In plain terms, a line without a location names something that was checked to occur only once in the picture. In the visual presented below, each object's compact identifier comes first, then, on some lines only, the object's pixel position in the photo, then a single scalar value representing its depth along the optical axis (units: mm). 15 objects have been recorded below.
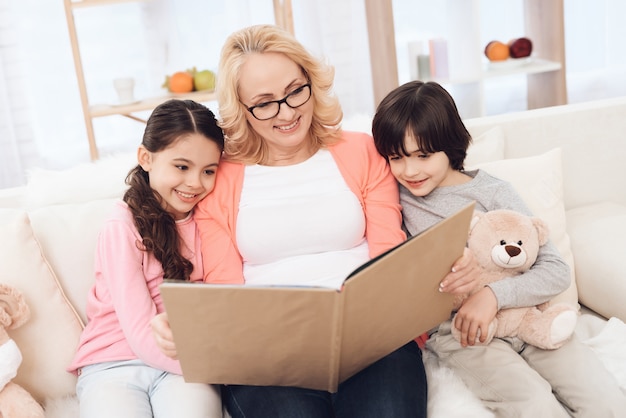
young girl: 1464
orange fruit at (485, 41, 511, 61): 3580
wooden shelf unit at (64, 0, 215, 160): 2912
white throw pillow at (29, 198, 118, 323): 1689
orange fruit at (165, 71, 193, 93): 3111
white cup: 3072
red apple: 3541
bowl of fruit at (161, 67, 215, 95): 3084
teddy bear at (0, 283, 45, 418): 1455
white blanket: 1442
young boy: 1426
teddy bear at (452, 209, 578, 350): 1504
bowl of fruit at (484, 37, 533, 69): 3549
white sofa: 1604
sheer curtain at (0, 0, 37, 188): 3378
